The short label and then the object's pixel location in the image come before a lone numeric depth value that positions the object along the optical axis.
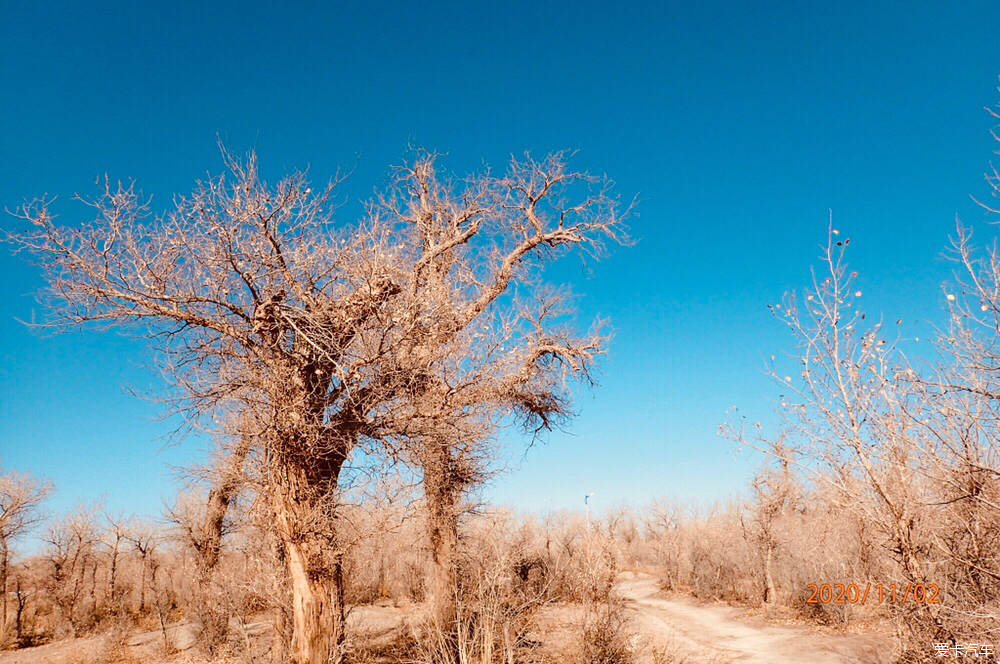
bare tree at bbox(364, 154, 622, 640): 8.09
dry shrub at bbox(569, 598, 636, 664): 10.50
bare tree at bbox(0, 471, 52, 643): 23.38
